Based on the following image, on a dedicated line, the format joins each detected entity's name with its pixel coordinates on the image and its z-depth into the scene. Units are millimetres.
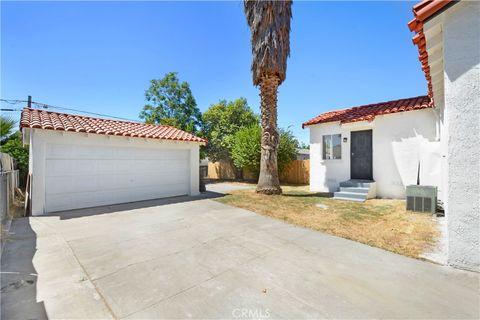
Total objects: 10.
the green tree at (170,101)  21719
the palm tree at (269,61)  9008
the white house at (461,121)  2973
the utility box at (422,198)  6363
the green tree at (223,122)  20828
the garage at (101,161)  6730
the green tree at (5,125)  8844
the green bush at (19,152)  12098
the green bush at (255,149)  16016
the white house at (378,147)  8109
